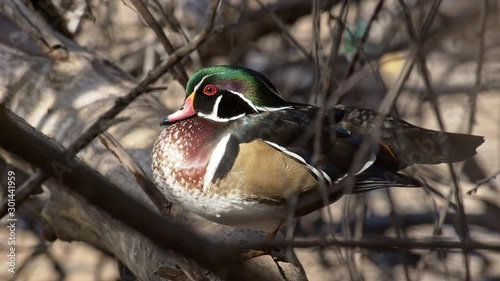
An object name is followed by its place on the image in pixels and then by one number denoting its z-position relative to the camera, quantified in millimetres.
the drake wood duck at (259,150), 8727
